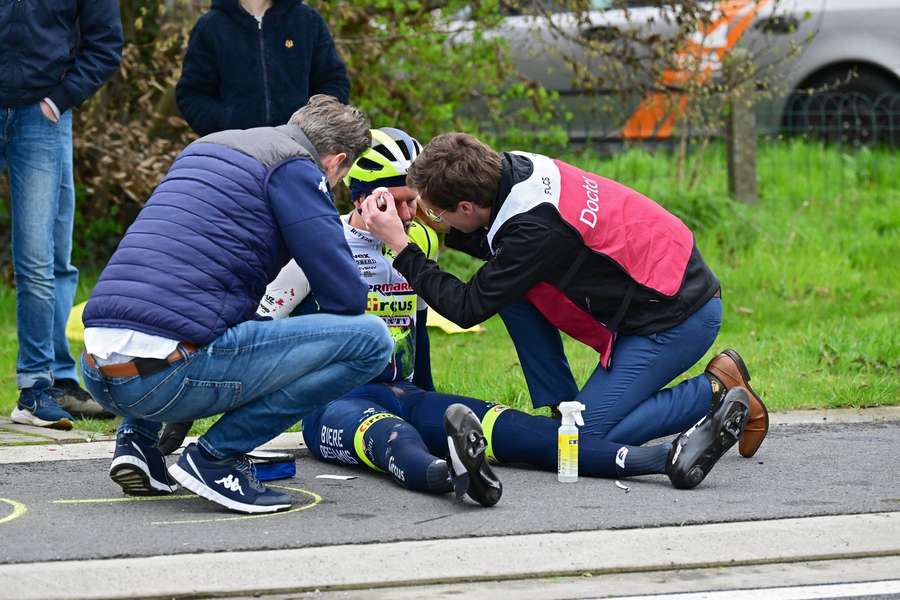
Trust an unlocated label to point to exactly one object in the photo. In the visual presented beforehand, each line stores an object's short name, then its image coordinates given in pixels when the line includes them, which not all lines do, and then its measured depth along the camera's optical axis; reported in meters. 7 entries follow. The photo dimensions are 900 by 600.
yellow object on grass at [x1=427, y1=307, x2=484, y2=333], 16.92
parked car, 20.39
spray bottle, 10.22
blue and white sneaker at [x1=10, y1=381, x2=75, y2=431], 12.25
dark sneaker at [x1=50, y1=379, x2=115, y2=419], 12.67
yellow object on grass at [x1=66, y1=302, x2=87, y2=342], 16.37
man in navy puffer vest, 8.89
